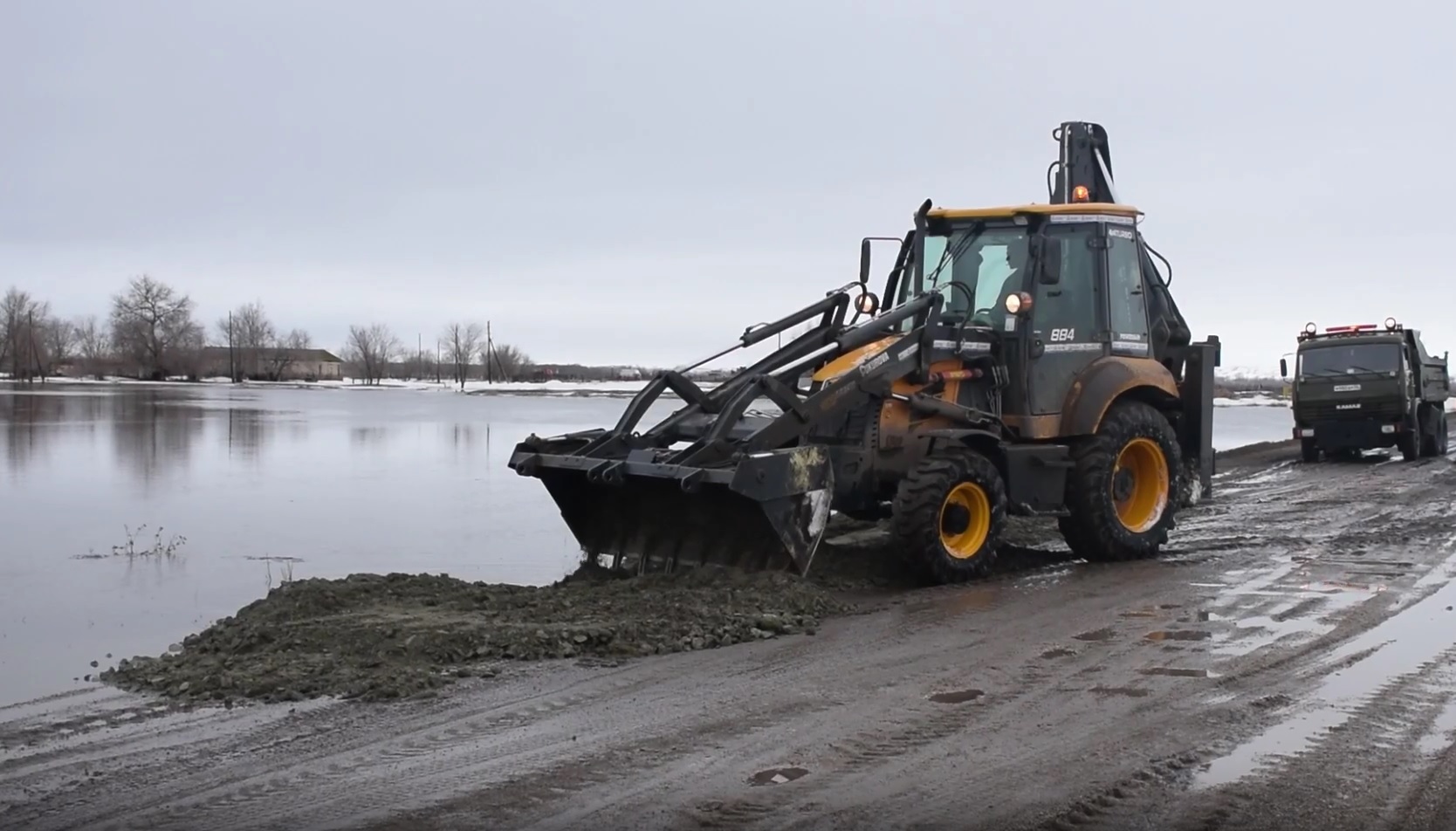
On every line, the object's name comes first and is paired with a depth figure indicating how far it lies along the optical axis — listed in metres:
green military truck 21.78
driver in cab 10.64
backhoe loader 9.16
